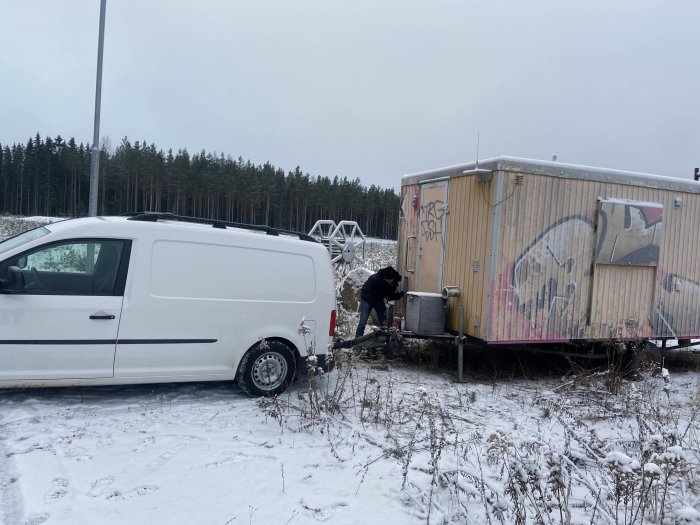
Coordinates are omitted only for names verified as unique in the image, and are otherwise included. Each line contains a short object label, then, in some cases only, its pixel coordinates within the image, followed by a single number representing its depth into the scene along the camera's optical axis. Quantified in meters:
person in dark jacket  8.86
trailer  7.45
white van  5.14
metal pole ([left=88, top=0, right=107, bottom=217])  8.84
